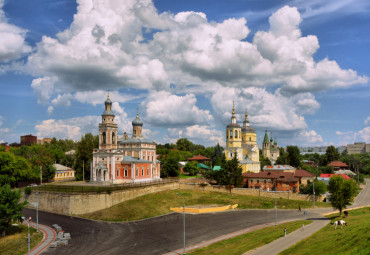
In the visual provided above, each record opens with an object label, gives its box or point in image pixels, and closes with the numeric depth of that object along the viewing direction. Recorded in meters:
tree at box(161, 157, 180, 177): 90.19
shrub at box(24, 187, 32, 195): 63.06
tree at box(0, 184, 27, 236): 44.09
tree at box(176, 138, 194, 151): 178.68
